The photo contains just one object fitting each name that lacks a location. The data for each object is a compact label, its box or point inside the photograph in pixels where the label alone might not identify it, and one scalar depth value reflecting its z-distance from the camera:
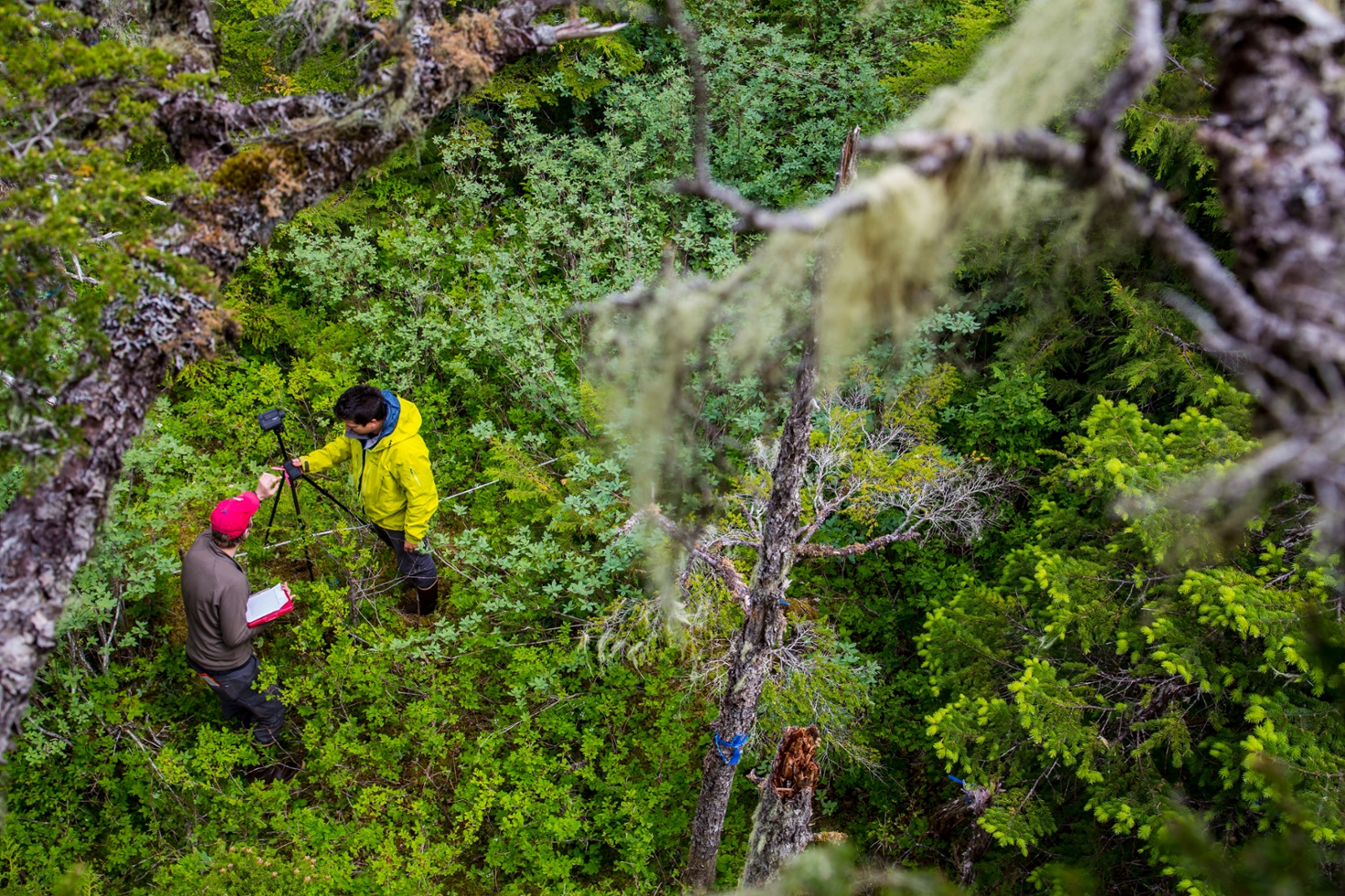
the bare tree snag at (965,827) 5.25
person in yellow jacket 5.10
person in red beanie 4.68
